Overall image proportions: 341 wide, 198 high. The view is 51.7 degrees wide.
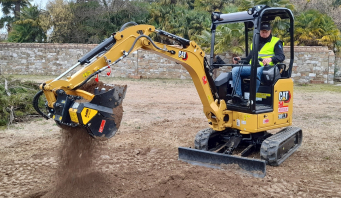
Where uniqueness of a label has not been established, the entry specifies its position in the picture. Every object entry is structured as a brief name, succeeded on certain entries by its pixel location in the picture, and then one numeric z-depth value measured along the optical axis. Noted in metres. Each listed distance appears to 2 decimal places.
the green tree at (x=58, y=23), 27.39
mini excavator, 4.33
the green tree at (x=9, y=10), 33.88
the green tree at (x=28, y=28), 27.67
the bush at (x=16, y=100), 8.85
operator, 5.76
